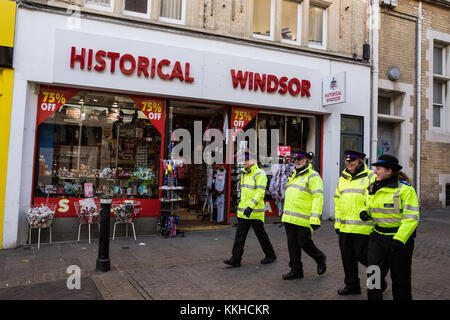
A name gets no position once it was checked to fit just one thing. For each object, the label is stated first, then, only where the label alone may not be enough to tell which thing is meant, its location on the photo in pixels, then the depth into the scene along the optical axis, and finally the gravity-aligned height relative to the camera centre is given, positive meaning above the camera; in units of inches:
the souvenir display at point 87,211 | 312.0 -31.9
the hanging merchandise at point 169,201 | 332.5 -21.8
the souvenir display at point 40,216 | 289.1 -35.0
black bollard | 229.1 -40.4
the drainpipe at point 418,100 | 474.0 +111.3
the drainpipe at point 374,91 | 449.1 +113.9
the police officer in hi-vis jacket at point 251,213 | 240.2 -21.5
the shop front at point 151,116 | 303.6 +61.8
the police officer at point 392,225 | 150.0 -16.7
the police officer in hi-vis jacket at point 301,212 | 209.8 -17.4
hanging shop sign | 383.6 +100.4
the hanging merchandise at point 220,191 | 390.6 -13.2
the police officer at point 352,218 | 180.0 -17.3
